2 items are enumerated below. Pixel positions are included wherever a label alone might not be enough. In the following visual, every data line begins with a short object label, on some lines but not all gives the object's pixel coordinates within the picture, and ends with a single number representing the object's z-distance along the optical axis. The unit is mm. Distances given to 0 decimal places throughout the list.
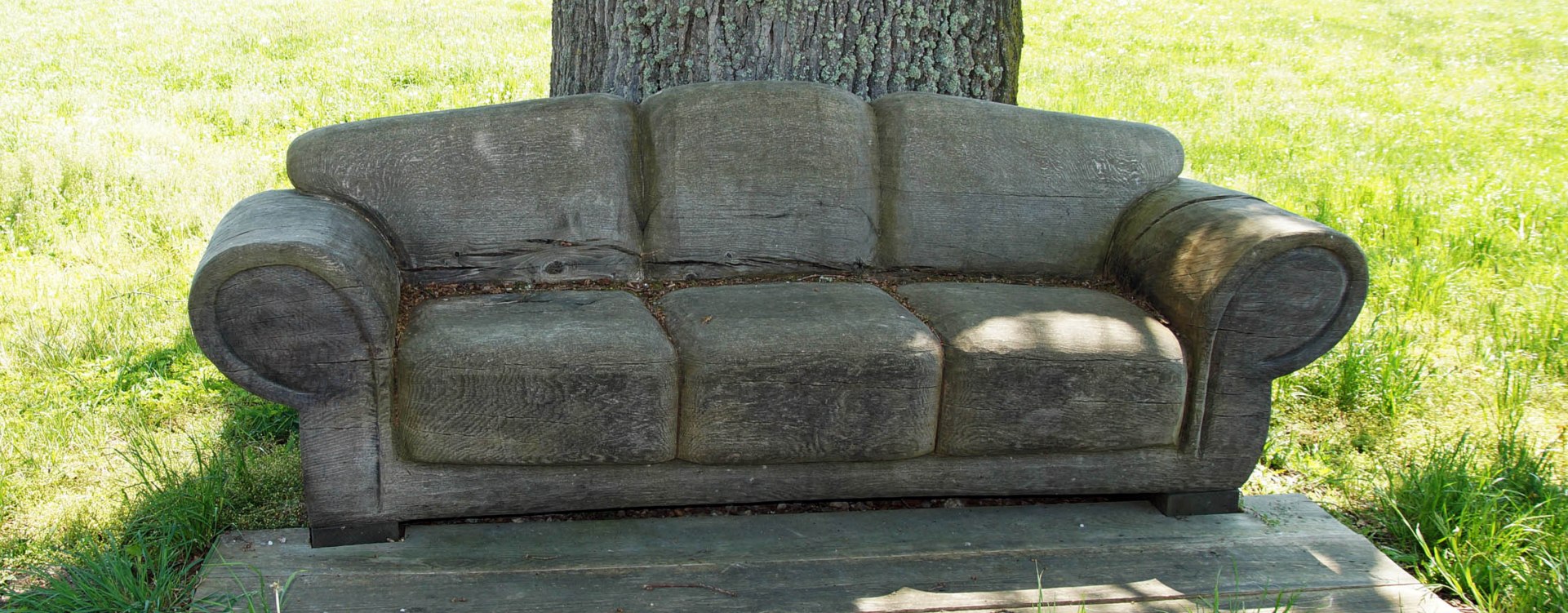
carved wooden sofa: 2367
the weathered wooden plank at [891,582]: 2295
